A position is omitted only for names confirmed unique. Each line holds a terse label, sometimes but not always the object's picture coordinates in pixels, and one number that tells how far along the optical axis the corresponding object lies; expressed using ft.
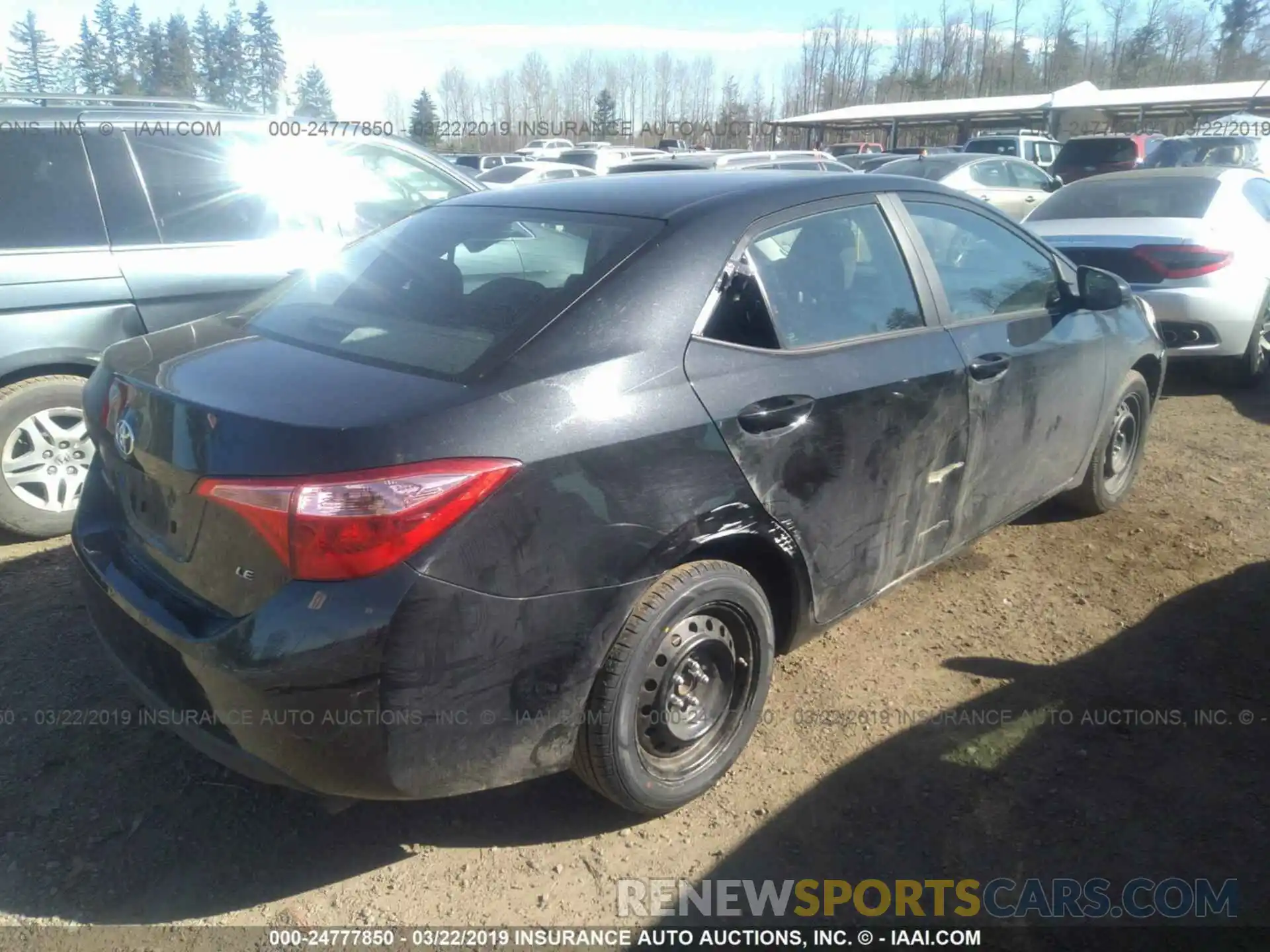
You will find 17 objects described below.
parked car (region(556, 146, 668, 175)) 67.10
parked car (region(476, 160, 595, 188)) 53.01
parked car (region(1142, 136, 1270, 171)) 57.93
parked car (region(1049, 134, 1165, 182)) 64.59
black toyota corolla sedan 6.77
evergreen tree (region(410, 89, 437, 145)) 166.61
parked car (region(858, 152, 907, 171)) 61.72
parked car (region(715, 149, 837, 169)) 44.91
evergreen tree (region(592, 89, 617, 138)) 216.13
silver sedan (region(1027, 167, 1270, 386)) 21.58
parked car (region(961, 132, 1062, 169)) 77.36
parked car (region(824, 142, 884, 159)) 113.09
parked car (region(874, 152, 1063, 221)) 44.55
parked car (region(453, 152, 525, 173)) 89.81
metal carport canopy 108.88
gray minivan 13.71
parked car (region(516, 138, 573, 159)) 85.51
